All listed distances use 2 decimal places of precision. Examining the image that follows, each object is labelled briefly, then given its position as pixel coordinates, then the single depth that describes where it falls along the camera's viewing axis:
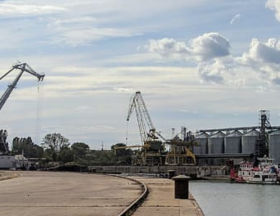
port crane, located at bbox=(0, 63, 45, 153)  156.44
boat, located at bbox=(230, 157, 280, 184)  122.31
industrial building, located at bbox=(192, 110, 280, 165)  184.38
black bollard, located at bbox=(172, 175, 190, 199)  37.34
